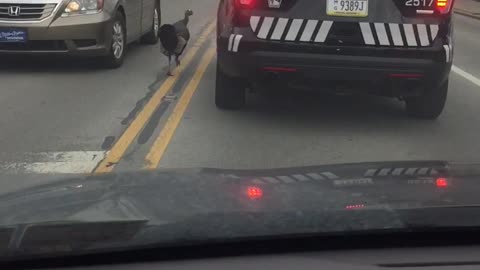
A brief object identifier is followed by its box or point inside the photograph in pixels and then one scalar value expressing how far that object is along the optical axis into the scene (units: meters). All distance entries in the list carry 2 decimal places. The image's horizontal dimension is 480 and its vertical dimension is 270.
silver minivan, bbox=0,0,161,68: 9.76
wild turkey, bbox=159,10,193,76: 9.66
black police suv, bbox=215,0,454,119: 6.71
